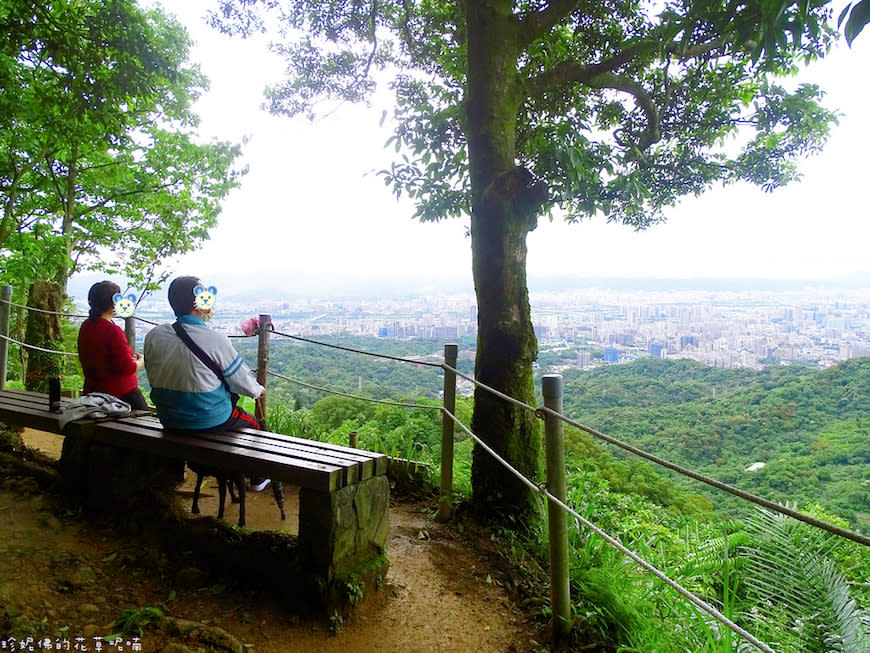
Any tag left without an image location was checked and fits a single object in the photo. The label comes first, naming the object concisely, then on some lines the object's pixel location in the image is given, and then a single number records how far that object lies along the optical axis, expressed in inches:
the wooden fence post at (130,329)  211.8
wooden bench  96.2
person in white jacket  109.6
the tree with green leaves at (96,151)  179.5
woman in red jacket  139.6
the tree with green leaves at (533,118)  145.4
